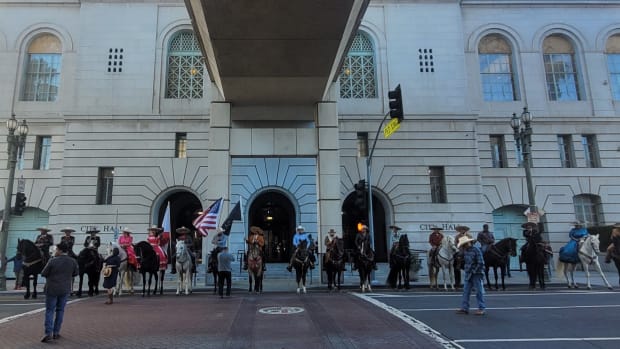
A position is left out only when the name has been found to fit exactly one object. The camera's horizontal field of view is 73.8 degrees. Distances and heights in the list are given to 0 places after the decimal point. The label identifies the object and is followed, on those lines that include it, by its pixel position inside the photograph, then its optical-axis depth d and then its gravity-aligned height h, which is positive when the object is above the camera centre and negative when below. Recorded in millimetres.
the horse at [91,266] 14992 -260
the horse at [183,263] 15203 -215
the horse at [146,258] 14820 -19
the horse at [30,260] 14211 -17
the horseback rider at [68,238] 15617 +788
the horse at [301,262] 15367 -257
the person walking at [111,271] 12539 -390
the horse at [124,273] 13430 -545
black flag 17062 +1585
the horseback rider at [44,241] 15498 +682
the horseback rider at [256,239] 15312 +607
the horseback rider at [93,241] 15888 +676
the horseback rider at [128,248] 14922 +356
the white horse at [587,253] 16312 -123
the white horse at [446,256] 15773 -139
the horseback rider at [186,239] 15647 +665
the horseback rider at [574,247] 16364 +128
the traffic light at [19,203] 18766 +2544
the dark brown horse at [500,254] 15930 -94
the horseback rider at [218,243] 15188 +511
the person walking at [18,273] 18375 -585
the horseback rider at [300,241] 15628 +515
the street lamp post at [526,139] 19656 +5365
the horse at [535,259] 16203 -341
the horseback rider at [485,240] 16516 +473
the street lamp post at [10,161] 17938 +4544
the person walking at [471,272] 9875 -483
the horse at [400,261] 15883 -297
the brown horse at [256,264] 15125 -298
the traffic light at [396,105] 16062 +5697
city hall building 26000 +8751
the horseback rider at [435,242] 16330 +401
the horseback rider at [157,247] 15391 +384
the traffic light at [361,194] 17688 +2512
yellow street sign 17228 +5293
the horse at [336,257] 15570 -102
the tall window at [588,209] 27703 +2714
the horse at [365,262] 15223 -297
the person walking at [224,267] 14133 -364
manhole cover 10336 -1389
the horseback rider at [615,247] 16094 +92
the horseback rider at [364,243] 15336 +395
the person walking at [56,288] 7836 -549
